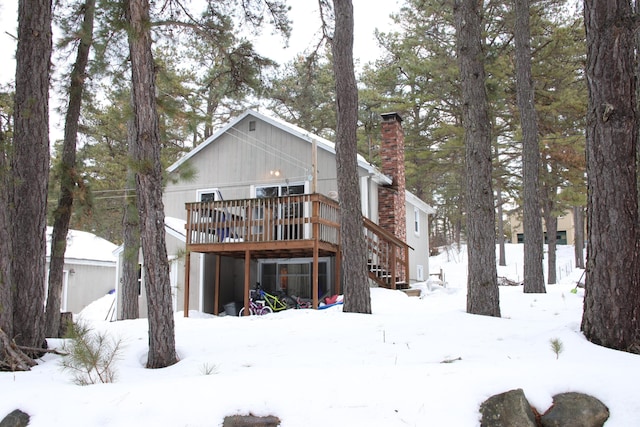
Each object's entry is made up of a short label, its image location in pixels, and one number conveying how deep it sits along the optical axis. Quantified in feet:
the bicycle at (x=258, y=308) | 36.63
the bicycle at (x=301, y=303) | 37.87
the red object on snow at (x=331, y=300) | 34.22
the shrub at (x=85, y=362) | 12.66
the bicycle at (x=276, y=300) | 37.01
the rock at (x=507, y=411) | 9.75
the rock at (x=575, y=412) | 9.77
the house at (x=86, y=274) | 59.16
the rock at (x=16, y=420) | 10.66
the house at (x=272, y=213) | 36.68
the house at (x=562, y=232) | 126.74
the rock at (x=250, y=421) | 10.09
